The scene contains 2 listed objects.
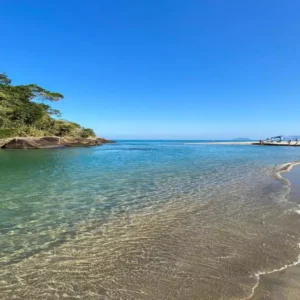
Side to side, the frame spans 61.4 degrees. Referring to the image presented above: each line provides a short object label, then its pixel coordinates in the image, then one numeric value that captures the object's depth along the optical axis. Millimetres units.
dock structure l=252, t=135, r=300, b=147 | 74288
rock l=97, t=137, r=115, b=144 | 83038
